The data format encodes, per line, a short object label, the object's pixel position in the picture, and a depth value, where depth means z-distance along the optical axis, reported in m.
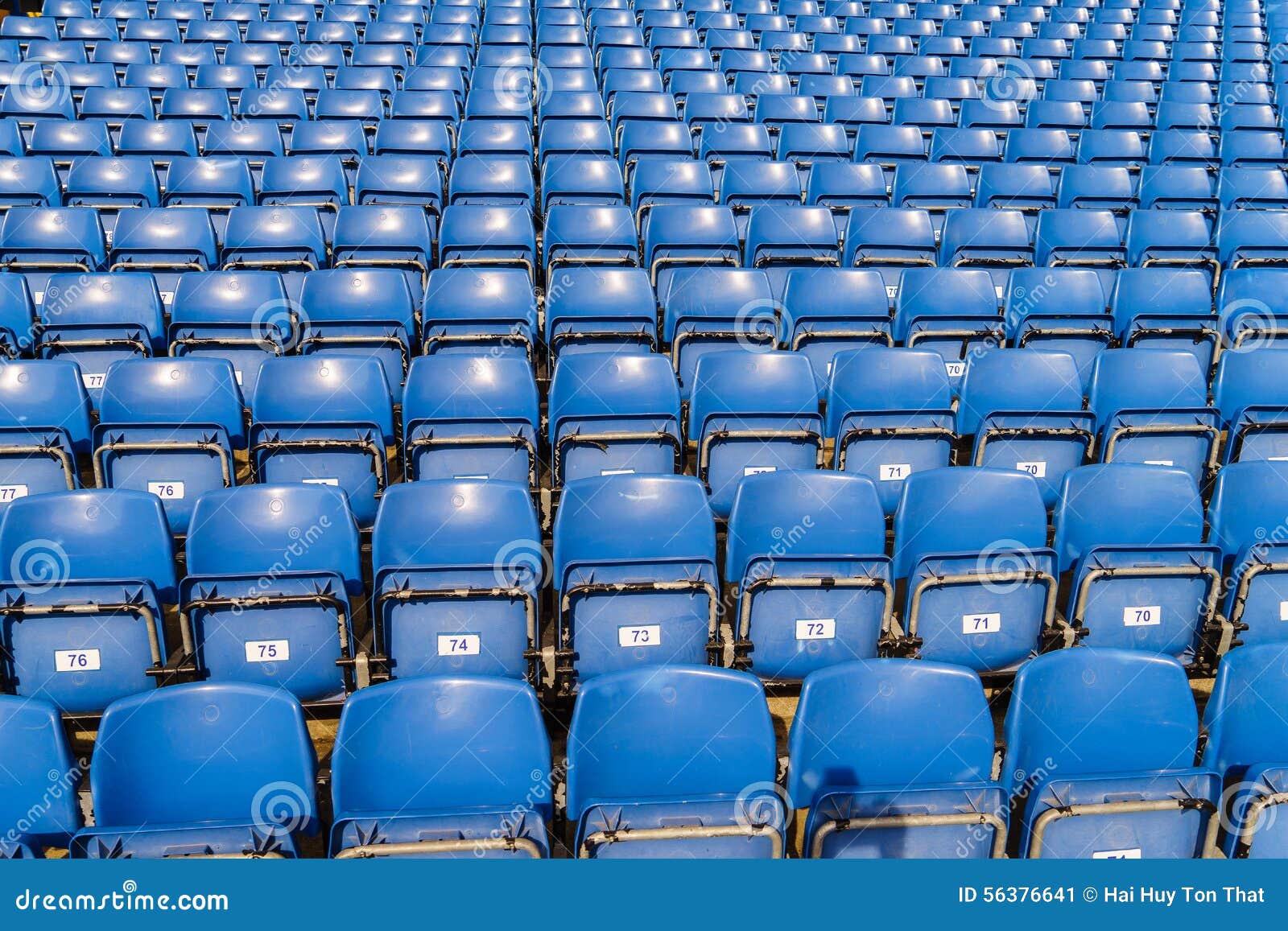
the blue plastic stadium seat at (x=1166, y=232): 6.66
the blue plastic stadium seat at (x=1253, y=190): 7.41
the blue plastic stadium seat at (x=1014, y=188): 7.26
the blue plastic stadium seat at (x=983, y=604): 3.52
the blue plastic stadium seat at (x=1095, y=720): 2.90
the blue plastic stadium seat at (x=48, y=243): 5.54
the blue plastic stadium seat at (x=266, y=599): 3.27
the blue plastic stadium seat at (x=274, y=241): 5.70
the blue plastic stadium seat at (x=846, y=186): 7.04
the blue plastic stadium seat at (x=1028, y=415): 4.42
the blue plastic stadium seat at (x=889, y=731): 2.81
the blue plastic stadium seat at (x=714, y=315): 5.16
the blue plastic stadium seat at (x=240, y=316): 5.03
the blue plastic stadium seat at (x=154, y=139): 7.17
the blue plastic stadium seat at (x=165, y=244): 5.66
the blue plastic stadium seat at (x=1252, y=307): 5.68
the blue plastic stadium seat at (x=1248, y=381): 4.99
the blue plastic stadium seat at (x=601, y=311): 5.09
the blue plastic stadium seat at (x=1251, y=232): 6.70
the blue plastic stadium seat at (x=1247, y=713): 2.97
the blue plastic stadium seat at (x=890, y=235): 6.25
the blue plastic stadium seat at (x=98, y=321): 4.88
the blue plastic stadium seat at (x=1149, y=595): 3.62
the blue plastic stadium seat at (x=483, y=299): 5.10
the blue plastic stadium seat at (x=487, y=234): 5.85
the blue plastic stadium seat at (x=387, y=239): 5.71
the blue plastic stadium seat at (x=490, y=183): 6.62
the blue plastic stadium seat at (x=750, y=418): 4.31
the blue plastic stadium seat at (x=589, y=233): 6.00
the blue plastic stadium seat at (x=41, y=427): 3.99
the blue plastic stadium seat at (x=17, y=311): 5.07
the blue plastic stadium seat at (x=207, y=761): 2.61
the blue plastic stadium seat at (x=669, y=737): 2.75
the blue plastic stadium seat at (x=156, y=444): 4.02
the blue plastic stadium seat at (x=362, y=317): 4.99
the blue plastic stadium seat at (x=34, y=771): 2.55
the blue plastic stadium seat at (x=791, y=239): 6.16
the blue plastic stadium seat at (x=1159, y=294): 5.82
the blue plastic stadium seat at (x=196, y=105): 7.79
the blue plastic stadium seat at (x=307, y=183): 6.59
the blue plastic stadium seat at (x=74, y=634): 3.20
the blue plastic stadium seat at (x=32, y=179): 6.39
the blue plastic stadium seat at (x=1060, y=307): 5.46
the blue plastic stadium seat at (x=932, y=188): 7.11
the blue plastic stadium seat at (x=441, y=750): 2.68
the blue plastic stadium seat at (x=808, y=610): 3.44
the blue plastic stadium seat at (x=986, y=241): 6.31
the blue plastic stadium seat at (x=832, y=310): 5.23
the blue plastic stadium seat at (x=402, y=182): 6.59
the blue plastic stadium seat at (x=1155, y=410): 4.45
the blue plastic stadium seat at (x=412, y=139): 7.31
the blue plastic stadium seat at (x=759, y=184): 6.91
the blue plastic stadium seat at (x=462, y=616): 3.33
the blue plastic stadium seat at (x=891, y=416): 4.35
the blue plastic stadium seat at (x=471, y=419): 4.16
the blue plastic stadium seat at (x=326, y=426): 4.10
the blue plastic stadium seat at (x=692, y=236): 6.02
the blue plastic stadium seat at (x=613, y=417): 4.22
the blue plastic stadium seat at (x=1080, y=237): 6.38
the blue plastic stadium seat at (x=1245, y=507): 4.02
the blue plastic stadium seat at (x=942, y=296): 5.65
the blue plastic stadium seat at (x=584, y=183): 6.72
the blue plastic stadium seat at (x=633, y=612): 3.35
